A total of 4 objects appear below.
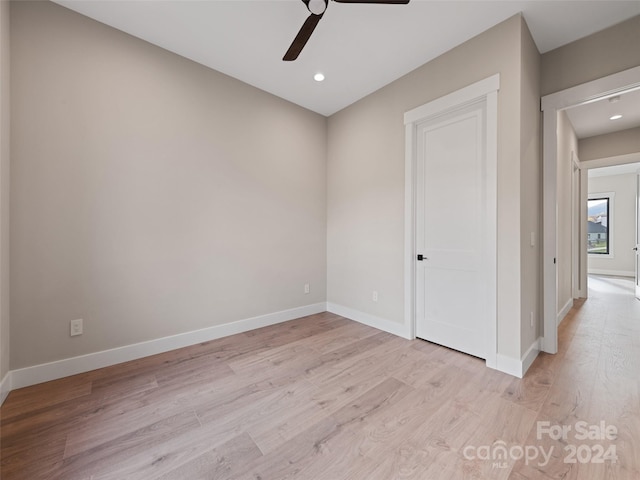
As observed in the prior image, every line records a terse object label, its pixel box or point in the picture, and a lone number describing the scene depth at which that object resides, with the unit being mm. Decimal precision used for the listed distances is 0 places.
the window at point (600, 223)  7309
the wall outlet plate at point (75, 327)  2102
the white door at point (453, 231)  2336
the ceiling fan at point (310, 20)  1655
